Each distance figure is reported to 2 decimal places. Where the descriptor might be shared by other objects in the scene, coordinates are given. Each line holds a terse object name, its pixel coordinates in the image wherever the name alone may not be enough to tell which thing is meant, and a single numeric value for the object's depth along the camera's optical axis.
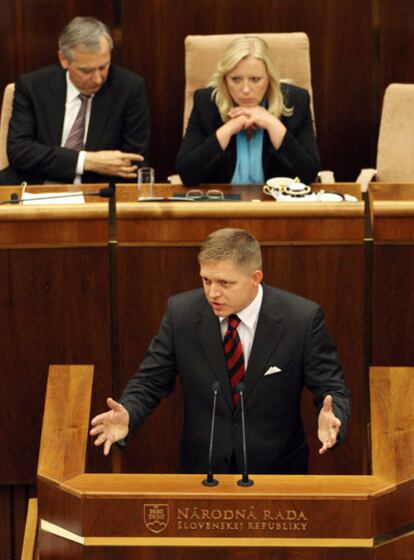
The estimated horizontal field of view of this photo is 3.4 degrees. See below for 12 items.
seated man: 20.80
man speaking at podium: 19.30
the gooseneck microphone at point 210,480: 18.74
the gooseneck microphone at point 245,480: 18.74
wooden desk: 19.88
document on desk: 20.01
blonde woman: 20.38
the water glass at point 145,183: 20.12
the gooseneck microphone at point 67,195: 19.98
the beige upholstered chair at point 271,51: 21.12
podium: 18.69
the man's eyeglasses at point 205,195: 20.09
